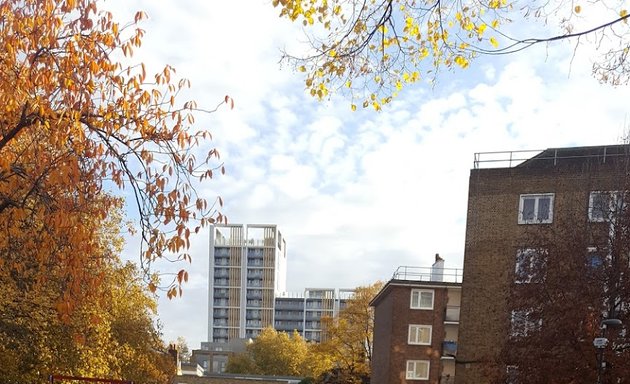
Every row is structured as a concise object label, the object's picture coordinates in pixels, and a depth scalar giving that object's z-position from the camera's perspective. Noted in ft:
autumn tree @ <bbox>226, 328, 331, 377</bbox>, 302.04
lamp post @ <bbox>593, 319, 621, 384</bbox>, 51.31
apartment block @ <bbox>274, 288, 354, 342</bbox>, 514.68
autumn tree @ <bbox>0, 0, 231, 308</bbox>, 27.04
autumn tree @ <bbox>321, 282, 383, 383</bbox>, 178.50
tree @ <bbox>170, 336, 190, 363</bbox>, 396.24
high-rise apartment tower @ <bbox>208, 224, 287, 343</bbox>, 500.74
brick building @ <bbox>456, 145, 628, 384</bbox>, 91.71
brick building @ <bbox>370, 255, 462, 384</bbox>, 133.39
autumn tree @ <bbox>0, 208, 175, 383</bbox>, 59.41
